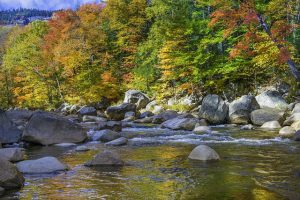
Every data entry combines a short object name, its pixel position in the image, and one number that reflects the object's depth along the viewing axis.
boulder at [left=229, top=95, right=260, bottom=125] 23.35
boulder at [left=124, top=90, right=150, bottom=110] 35.24
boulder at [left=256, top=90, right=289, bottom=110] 24.37
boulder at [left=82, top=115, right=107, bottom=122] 28.02
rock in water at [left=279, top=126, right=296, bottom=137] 17.69
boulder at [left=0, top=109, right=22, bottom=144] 16.39
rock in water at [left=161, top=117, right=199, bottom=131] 20.88
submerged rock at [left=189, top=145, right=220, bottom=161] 11.95
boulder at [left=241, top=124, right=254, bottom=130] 20.66
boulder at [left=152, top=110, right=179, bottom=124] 25.73
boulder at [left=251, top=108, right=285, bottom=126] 22.08
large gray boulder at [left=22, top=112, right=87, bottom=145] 16.12
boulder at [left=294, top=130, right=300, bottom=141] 15.93
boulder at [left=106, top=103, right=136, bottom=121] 30.81
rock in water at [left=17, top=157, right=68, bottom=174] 10.38
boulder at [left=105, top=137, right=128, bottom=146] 15.92
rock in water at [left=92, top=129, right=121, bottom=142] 17.17
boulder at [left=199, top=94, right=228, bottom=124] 24.06
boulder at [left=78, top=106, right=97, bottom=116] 32.78
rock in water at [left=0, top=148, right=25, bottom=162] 12.09
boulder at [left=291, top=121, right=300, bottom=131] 18.54
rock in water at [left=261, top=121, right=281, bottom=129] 20.84
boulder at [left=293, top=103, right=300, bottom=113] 20.91
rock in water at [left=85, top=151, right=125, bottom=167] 11.41
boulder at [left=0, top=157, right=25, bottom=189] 8.52
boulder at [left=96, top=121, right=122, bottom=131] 20.94
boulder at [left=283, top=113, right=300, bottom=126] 19.67
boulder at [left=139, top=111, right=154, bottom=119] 29.58
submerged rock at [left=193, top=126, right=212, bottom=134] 19.58
